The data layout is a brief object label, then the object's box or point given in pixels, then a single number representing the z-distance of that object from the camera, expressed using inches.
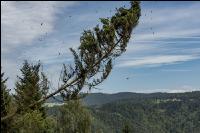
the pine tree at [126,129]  3759.8
